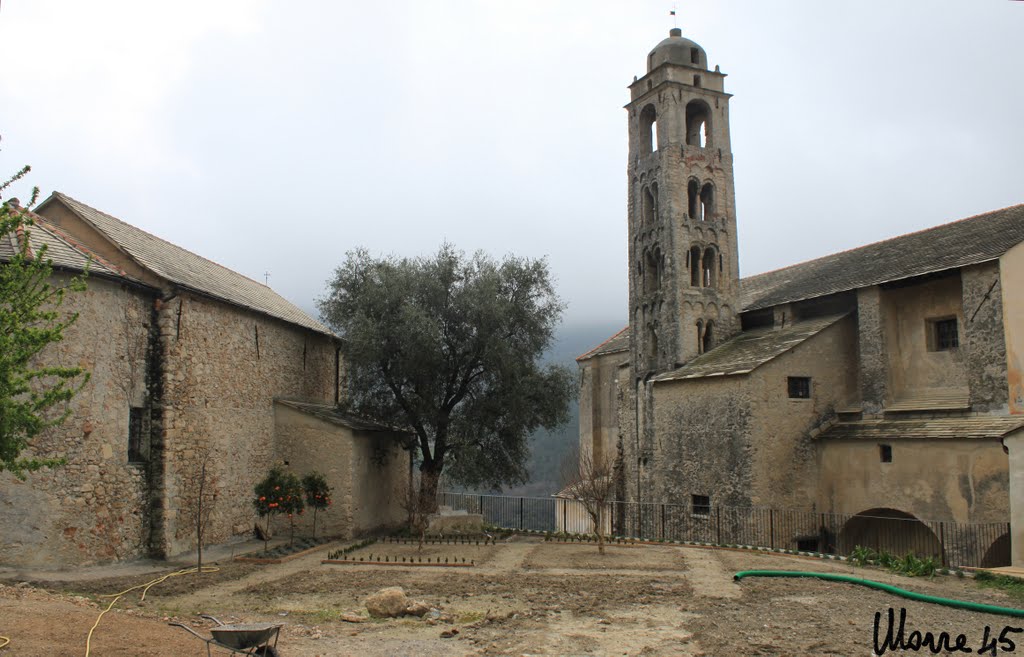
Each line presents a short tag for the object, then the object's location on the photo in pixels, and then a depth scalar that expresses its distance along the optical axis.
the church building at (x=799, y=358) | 21.27
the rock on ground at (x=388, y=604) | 12.65
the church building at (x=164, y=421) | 16.69
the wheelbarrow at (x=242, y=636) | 8.30
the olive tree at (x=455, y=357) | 26.08
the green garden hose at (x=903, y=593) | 12.58
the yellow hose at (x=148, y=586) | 9.55
